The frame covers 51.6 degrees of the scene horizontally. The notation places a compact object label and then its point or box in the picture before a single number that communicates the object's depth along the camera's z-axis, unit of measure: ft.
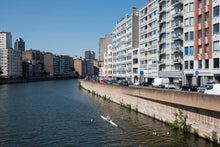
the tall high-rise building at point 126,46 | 315.17
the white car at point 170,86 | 166.50
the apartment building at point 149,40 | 249.34
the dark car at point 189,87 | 137.48
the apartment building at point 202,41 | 157.36
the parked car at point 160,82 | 188.14
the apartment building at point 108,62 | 418.92
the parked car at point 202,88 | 125.08
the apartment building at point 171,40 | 205.36
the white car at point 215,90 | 88.85
